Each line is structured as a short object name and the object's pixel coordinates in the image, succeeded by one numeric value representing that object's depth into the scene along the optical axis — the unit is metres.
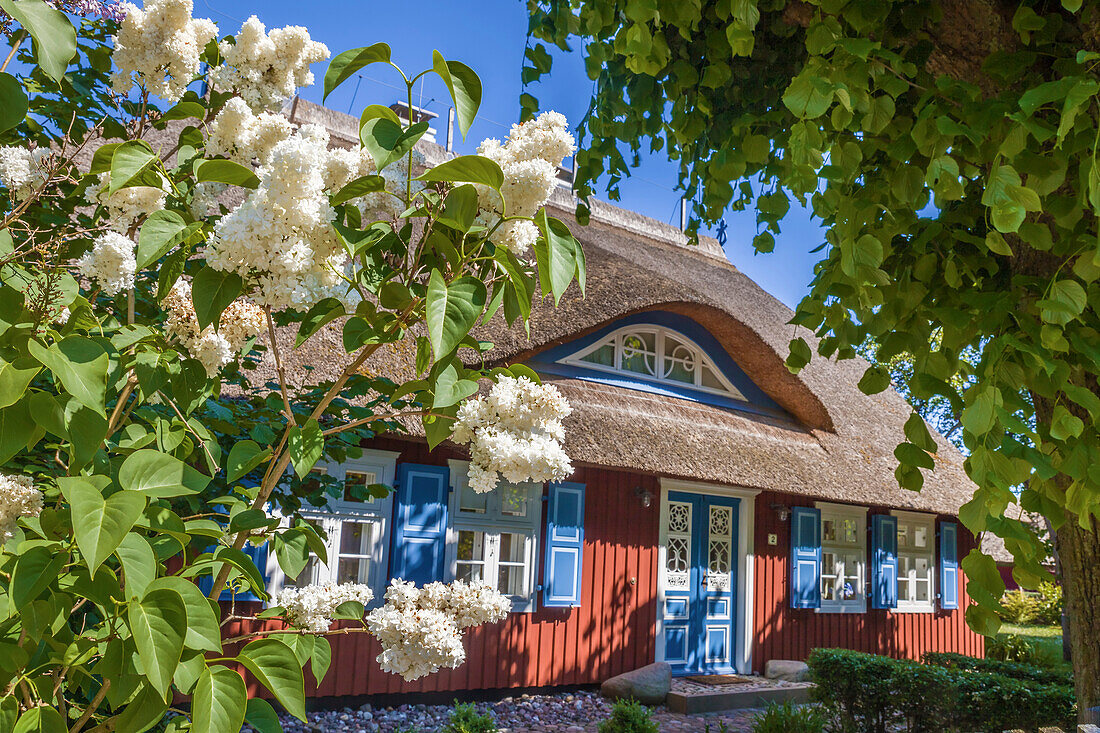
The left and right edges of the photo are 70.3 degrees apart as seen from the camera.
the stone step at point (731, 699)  7.37
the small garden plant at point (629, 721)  5.10
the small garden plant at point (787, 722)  5.36
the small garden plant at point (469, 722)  4.92
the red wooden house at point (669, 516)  7.11
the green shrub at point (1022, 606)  22.13
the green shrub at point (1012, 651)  11.53
